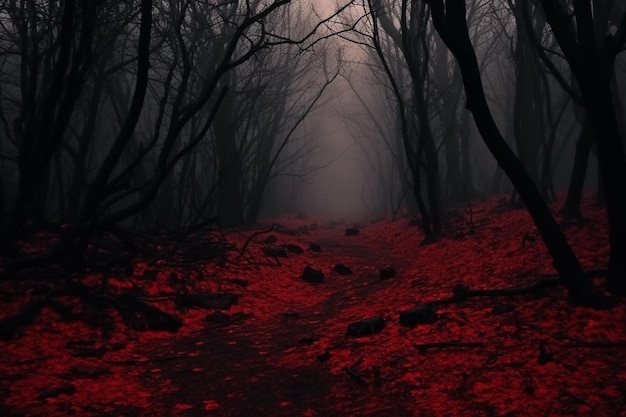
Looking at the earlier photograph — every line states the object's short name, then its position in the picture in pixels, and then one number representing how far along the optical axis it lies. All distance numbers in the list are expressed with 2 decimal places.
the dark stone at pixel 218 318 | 4.31
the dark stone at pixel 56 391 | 2.57
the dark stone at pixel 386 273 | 5.92
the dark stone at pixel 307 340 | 3.51
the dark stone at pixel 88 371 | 2.94
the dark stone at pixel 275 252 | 7.39
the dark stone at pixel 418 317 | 3.52
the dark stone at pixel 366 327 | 3.48
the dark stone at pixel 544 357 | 2.55
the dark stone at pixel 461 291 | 3.75
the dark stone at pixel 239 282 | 5.60
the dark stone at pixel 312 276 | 6.31
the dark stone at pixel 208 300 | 4.64
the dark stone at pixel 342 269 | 6.79
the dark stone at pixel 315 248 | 8.95
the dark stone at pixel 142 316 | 3.96
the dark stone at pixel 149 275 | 4.95
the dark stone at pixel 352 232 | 12.80
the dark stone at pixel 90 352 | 3.27
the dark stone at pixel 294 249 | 8.37
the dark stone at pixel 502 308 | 3.37
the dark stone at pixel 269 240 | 8.83
